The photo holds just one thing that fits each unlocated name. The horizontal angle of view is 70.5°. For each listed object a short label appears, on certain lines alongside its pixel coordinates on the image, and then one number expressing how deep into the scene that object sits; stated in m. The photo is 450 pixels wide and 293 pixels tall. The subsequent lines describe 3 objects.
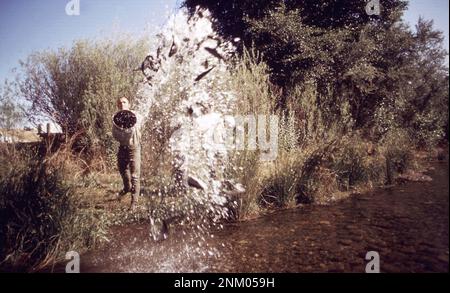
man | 5.43
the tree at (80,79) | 9.13
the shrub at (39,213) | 3.67
